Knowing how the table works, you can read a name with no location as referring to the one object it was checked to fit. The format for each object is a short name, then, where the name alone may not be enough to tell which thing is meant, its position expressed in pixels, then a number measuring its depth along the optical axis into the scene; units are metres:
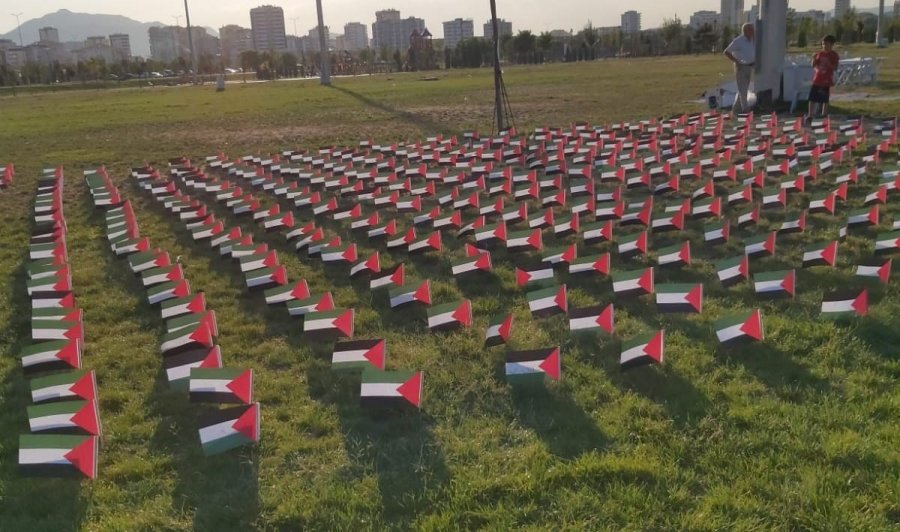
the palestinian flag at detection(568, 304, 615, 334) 4.46
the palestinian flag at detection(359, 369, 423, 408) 3.76
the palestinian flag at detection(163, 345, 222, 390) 4.19
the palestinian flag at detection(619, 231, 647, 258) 5.90
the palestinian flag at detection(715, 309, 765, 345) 4.15
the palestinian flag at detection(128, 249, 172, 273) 6.43
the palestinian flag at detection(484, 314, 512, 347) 4.43
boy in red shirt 12.33
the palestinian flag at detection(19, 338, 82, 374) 4.52
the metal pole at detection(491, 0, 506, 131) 12.91
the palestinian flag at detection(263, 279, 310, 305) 5.41
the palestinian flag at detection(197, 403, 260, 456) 3.48
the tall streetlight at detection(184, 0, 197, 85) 48.34
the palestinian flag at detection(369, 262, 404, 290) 5.62
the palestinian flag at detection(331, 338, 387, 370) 4.27
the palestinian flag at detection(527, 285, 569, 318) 4.82
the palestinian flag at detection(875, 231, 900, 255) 5.48
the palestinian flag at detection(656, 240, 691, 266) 5.59
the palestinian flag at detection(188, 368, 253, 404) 3.87
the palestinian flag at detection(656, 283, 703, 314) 4.54
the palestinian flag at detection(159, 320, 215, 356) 4.61
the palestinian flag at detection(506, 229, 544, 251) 6.25
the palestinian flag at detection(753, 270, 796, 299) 4.81
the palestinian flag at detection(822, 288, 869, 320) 4.41
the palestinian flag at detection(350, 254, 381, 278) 5.94
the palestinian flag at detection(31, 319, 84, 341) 4.98
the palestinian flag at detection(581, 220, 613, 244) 6.39
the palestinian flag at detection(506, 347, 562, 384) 3.93
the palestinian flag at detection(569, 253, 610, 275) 5.48
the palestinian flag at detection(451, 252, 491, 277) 5.80
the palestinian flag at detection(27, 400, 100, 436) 3.65
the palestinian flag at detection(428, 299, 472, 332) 4.81
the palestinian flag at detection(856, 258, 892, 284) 4.89
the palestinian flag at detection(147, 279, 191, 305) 5.59
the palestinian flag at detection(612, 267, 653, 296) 4.96
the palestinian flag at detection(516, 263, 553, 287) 5.45
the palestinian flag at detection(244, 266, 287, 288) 5.82
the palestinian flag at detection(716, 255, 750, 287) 5.11
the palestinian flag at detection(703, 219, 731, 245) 6.17
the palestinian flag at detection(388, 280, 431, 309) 5.25
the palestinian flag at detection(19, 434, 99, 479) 3.35
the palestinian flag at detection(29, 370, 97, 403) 3.99
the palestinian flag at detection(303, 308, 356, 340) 4.74
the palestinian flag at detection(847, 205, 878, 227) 6.16
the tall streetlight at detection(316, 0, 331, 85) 40.75
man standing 13.91
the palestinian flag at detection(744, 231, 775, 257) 5.64
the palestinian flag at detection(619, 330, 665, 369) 3.95
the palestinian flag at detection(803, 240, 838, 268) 5.27
